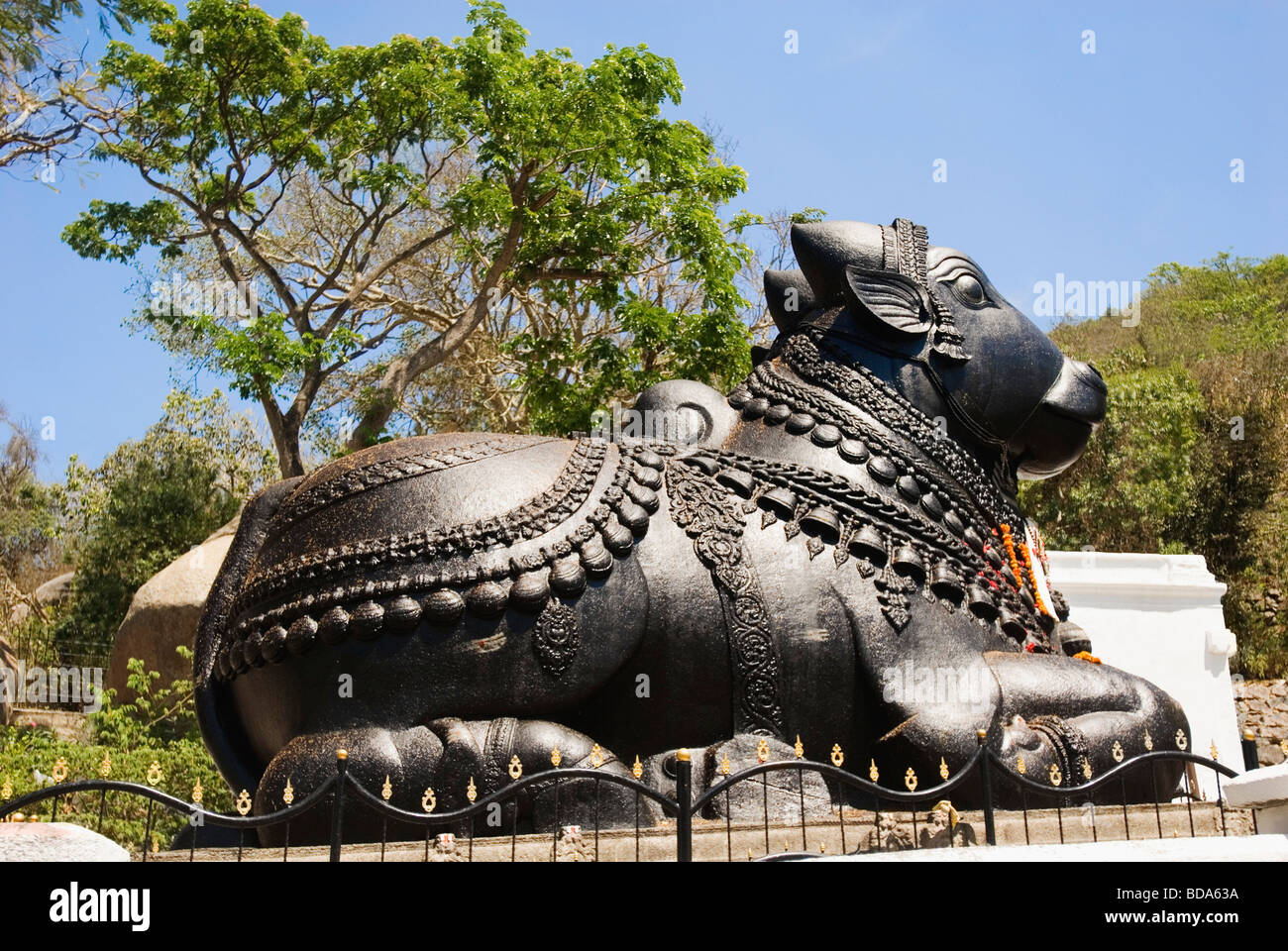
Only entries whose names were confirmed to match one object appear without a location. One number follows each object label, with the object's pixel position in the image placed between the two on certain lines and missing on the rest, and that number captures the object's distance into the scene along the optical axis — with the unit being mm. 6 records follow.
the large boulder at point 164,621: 17234
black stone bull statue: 5828
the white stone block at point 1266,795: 5617
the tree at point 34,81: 19297
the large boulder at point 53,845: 4074
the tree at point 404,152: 16500
